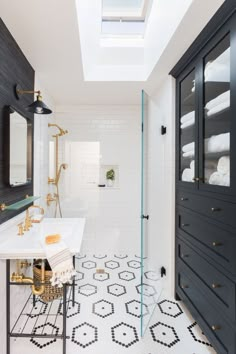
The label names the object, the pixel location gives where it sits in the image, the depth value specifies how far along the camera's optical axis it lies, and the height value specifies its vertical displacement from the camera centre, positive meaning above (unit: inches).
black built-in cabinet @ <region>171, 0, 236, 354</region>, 52.5 -1.7
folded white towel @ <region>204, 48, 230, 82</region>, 55.7 +28.7
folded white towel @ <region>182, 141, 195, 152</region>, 74.2 +9.7
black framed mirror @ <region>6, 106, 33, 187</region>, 66.1 +8.6
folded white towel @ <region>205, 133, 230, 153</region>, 55.9 +8.6
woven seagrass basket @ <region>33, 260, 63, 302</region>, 74.2 -38.6
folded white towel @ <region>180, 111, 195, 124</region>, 73.8 +20.1
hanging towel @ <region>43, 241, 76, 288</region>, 52.6 -20.9
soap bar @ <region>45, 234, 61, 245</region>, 58.3 -16.7
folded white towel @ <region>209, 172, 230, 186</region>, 55.3 -0.9
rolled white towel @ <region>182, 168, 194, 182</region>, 75.7 +0.2
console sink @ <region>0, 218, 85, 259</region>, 54.9 -18.1
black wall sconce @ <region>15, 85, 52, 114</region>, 70.2 +21.5
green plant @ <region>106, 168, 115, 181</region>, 131.4 +0.7
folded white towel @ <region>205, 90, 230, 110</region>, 55.1 +19.8
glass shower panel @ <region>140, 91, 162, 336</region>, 73.2 -33.3
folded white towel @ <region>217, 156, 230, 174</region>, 55.4 +2.7
